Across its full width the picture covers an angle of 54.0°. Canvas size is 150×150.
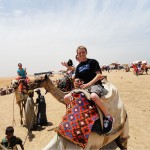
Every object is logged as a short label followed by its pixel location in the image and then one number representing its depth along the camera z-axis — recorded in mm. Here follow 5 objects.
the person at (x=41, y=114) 6487
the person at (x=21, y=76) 6243
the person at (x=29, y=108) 6057
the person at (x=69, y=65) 3521
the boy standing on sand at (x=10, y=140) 3275
